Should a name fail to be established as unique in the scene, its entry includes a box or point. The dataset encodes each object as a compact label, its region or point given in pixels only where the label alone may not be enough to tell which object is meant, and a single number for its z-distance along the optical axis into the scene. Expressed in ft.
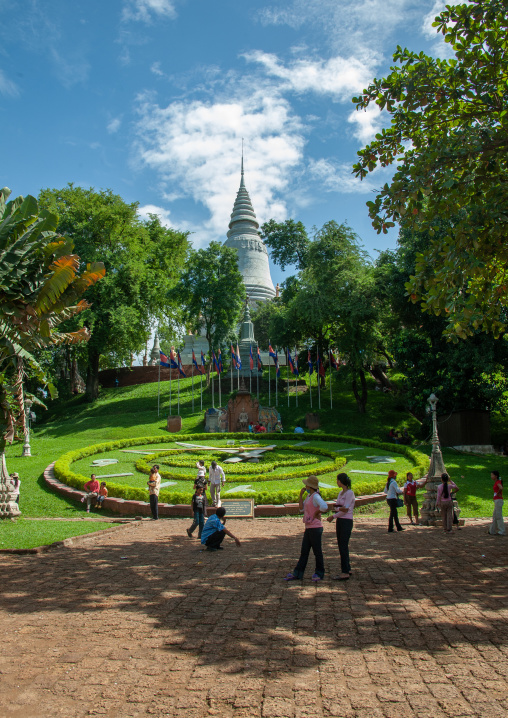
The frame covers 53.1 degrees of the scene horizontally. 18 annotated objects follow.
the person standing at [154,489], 41.50
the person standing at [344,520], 23.36
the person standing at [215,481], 42.65
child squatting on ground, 29.12
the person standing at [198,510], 34.32
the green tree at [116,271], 114.93
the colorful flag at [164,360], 105.50
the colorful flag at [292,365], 108.62
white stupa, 187.83
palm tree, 30.19
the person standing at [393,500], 35.55
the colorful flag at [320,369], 104.99
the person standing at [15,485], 41.17
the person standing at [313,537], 22.72
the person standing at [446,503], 34.60
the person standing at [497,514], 33.63
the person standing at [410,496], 40.66
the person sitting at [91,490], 47.73
